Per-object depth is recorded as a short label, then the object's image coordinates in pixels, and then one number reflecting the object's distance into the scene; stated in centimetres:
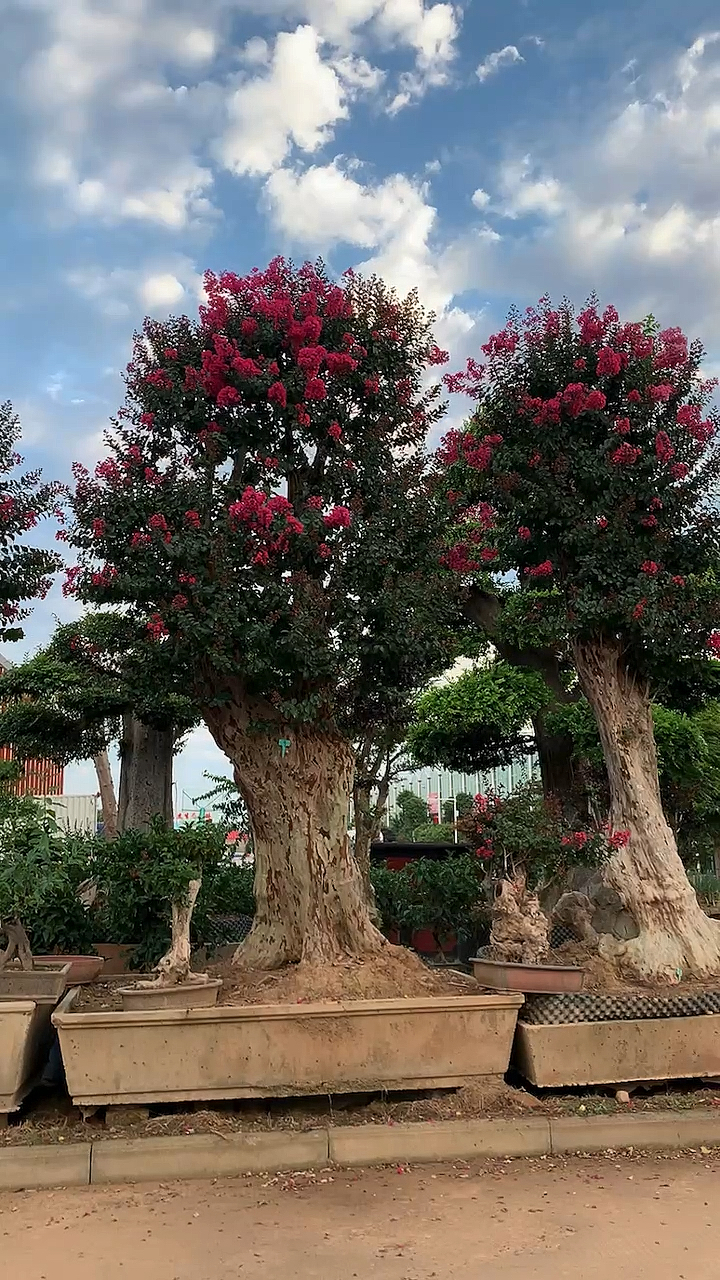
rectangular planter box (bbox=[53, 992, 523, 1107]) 524
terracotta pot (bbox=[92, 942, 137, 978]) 757
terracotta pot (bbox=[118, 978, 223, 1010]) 554
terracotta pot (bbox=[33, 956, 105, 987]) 655
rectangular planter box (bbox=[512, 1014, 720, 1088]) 573
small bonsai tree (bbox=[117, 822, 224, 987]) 607
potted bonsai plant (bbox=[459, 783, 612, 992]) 646
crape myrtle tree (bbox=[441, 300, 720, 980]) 718
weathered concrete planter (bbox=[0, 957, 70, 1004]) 597
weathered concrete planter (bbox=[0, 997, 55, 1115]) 517
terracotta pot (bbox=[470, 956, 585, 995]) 594
